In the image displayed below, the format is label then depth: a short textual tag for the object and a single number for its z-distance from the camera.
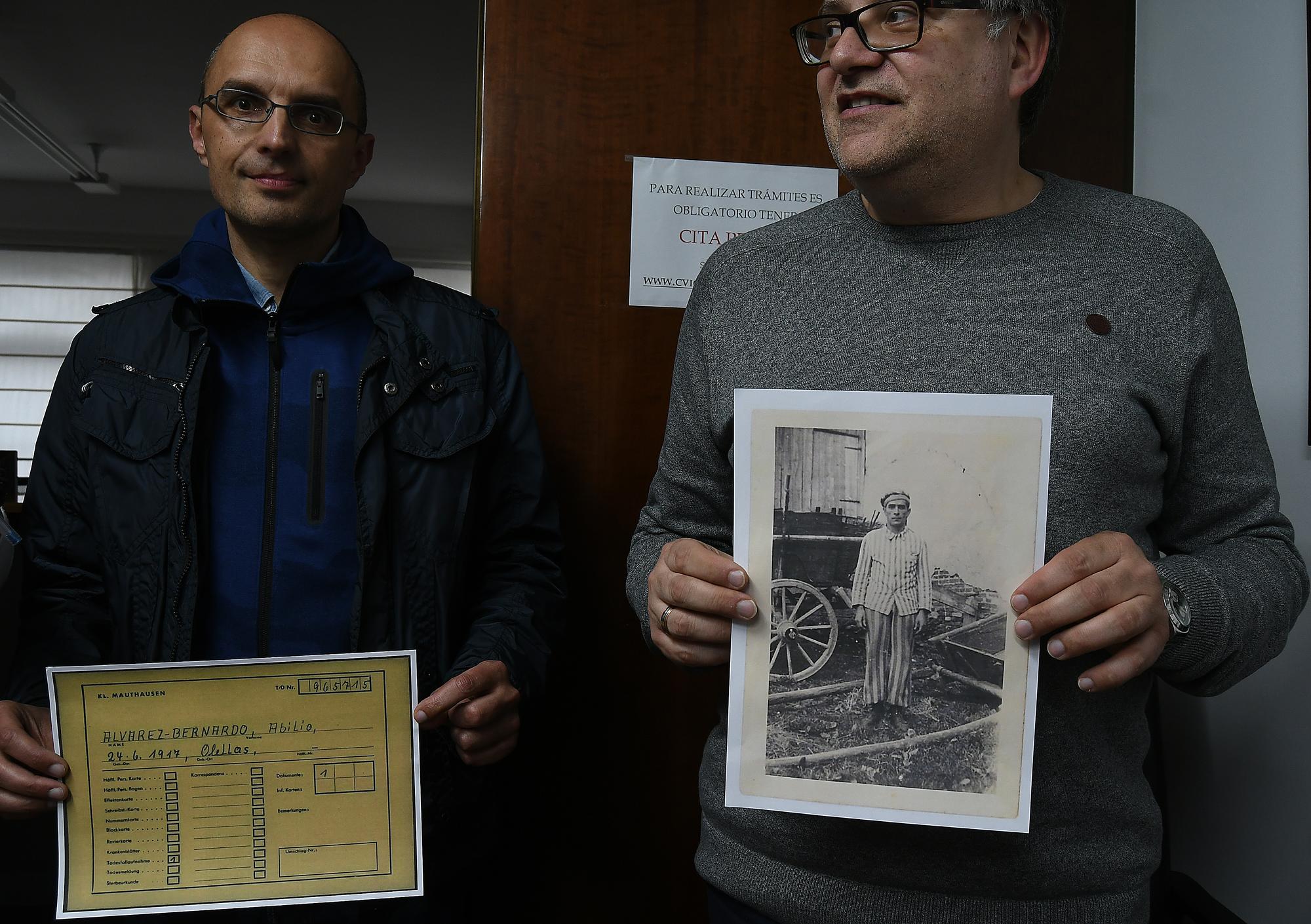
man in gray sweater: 0.93
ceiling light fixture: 6.99
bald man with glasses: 1.32
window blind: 8.24
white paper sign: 1.81
